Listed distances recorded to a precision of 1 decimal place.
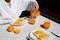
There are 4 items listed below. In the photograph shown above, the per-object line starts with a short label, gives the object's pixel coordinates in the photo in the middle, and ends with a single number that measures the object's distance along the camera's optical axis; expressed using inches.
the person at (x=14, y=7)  56.7
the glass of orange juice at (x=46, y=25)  49.4
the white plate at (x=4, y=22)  52.5
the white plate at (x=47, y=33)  43.5
